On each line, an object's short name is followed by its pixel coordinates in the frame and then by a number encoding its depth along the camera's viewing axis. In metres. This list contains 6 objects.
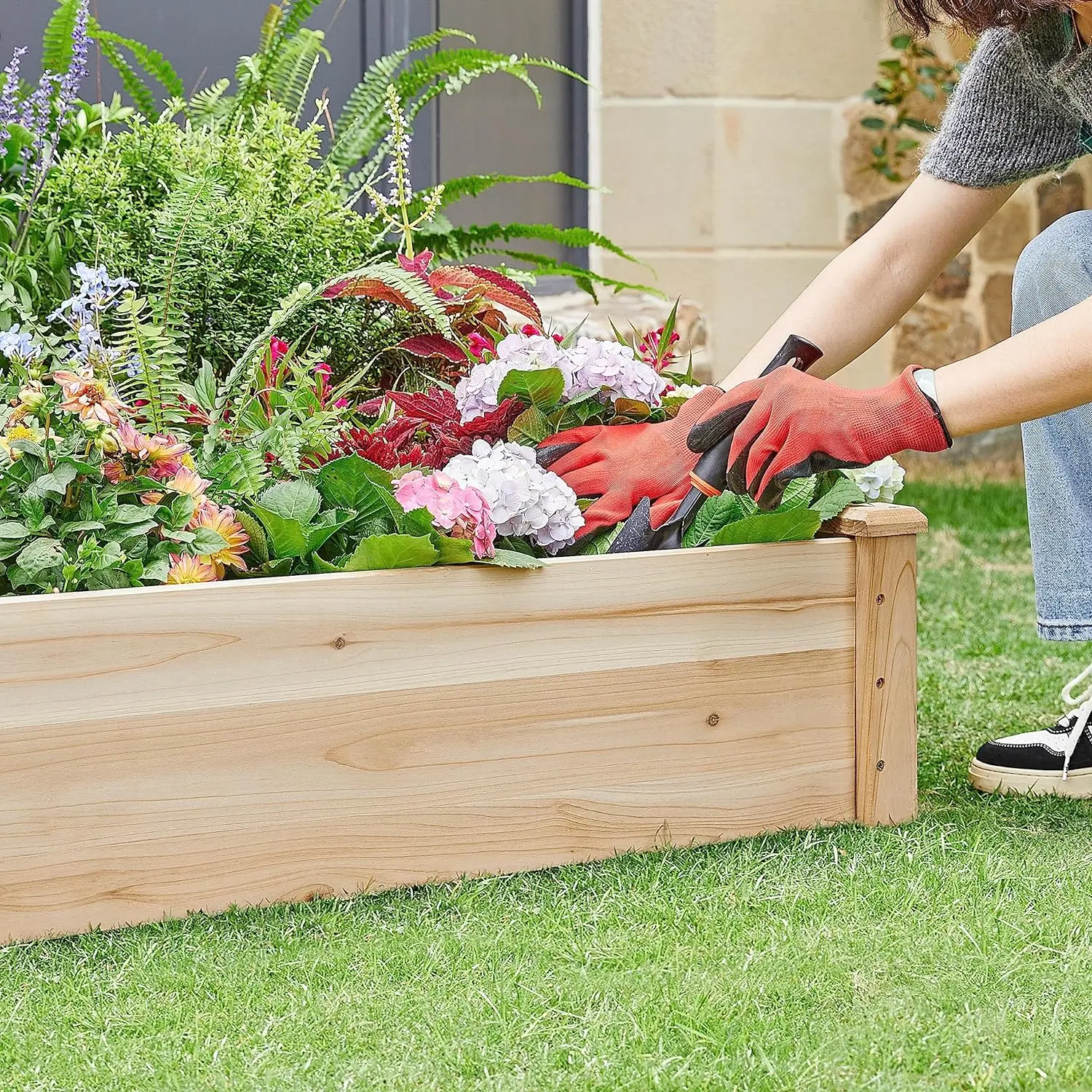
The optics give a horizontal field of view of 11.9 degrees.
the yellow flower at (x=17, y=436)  3.97
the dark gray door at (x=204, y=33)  4.99
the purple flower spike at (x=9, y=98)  4.36
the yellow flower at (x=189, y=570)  3.96
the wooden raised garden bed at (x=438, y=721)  3.91
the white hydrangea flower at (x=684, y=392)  4.28
